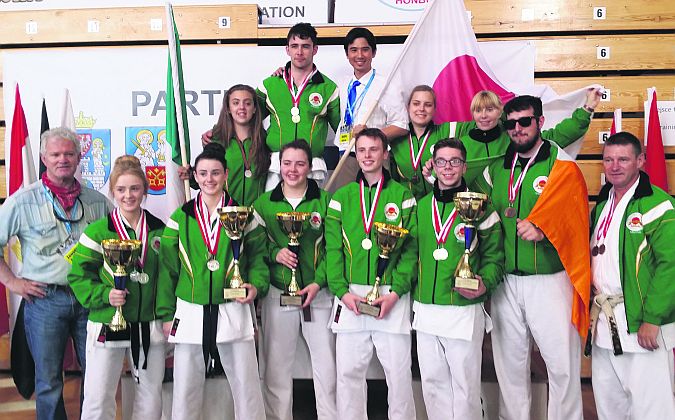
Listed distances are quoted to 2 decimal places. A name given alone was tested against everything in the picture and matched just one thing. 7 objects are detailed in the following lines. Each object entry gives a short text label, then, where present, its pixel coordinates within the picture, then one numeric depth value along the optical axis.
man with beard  3.33
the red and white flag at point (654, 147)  5.10
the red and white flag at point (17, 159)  4.62
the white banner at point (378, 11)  5.75
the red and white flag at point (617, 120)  5.16
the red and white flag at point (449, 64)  4.37
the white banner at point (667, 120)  5.30
